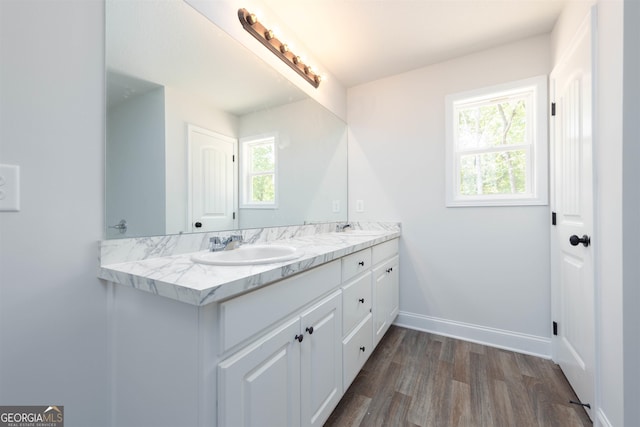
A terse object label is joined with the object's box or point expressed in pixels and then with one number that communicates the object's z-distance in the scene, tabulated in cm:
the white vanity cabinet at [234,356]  71
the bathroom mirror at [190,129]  102
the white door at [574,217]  130
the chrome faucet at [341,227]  245
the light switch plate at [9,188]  76
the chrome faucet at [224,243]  125
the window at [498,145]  189
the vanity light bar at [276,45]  151
